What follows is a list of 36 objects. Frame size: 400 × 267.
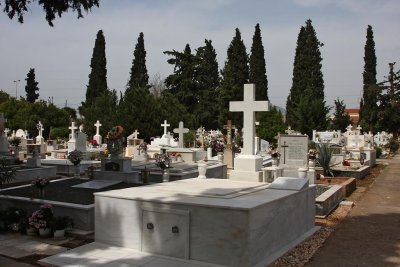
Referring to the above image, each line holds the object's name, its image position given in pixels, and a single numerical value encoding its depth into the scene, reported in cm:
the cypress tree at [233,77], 4656
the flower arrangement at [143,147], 2242
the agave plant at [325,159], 1705
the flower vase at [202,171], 966
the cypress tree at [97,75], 4725
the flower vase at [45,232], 794
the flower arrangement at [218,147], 2456
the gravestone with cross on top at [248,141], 1185
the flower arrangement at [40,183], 950
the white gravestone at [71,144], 2588
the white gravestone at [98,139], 3198
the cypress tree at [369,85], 4722
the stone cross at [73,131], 2812
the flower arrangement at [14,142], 2671
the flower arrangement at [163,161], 1330
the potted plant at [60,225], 793
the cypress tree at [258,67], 4831
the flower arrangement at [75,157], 1489
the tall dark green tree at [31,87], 7688
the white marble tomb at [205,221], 581
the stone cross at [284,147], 1462
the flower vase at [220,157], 1978
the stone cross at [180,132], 2412
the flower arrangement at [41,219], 792
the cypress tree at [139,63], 4969
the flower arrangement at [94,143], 2946
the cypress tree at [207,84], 4950
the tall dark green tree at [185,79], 4975
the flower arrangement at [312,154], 1694
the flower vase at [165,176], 1259
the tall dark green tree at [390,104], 4572
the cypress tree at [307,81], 4166
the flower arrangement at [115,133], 1292
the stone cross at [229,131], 2314
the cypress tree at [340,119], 5279
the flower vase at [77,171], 1428
